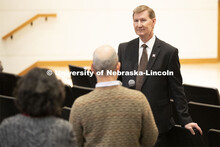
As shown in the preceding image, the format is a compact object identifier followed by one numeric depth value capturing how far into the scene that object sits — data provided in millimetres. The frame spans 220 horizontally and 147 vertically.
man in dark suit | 2998
